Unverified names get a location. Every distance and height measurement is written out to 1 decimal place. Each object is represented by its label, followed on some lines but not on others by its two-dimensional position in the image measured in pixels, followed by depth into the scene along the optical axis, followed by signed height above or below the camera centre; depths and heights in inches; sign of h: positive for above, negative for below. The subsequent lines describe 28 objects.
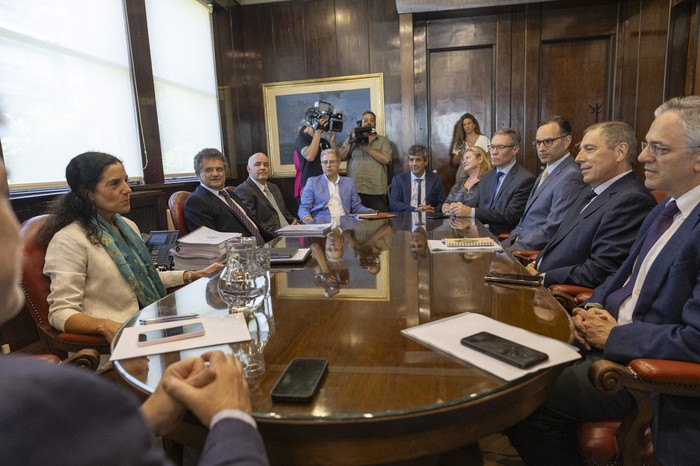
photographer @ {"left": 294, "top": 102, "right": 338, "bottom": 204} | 196.5 +4.6
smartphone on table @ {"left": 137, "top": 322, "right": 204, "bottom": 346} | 39.6 -15.4
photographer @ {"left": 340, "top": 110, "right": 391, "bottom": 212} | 206.7 -5.6
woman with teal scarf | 59.7 -13.4
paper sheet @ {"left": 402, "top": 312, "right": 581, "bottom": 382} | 32.2 -15.7
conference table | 28.0 -16.1
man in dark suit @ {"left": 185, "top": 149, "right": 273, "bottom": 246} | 107.6 -11.0
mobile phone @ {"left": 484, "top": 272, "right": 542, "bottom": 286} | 54.7 -16.2
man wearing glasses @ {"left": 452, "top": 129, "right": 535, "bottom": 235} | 131.4 -12.7
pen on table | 45.9 -15.9
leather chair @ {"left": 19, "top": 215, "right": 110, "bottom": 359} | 57.2 -17.7
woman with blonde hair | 159.9 -9.5
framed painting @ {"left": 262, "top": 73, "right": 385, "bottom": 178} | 220.1 +24.2
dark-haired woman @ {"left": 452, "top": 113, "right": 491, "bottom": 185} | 204.9 +5.3
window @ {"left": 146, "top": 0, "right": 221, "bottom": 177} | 164.2 +31.5
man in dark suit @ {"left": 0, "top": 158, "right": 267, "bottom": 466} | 17.2 -10.2
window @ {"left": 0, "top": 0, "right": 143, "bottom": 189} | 107.4 +21.1
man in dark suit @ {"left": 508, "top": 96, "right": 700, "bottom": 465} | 42.4 -19.4
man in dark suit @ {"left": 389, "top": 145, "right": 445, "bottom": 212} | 176.1 -15.0
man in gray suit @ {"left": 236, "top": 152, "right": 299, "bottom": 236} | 135.1 -13.0
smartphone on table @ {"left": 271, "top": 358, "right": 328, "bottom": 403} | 29.1 -15.2
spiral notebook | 75.7 -16.6
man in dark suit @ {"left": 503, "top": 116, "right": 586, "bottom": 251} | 101.6 -10.9
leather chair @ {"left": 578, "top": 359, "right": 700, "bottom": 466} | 39.2 -21.7
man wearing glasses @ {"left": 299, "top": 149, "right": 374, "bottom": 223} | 153.3 -13.7
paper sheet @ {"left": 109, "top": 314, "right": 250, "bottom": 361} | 37.8 -15.5
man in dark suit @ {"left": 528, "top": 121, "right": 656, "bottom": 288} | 72.7 -12.4
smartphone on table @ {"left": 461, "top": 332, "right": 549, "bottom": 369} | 32.3 -15.2
